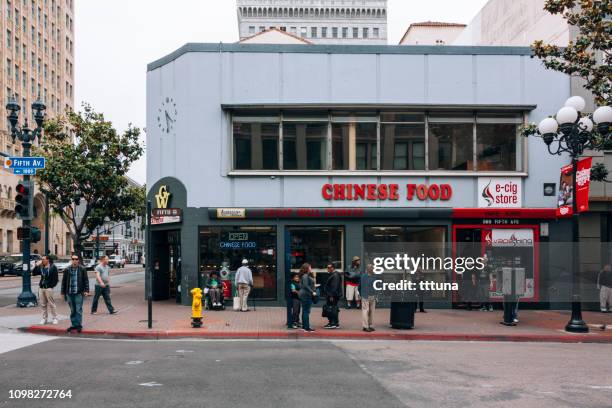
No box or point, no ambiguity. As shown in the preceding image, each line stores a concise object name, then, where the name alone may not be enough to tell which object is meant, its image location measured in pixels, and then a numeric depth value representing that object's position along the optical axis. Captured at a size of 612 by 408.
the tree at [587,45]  15.11
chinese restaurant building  19.80
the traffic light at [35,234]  19.19
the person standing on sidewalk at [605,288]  18.23
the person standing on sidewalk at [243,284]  18.48
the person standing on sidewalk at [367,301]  14.38
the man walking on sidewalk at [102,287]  17.44
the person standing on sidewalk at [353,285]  18.73
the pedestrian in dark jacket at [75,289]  14.03
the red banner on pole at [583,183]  14.77
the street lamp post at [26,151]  19.54
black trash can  14.69
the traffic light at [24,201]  18.47
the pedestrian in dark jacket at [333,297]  14.64
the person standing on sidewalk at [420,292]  18.60
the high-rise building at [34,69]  67.12
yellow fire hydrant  14.50
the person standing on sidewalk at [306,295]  14.34
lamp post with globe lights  14.68
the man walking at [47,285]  14.90
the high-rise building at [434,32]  40.81
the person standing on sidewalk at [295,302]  14.75
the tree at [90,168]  24.92
